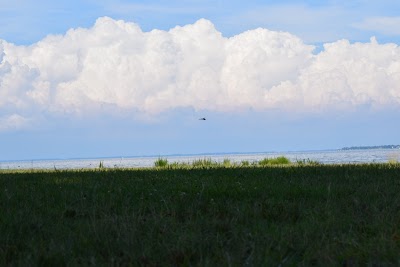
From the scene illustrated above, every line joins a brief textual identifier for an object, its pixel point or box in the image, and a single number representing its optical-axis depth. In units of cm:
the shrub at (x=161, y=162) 2642
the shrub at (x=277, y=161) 2760
